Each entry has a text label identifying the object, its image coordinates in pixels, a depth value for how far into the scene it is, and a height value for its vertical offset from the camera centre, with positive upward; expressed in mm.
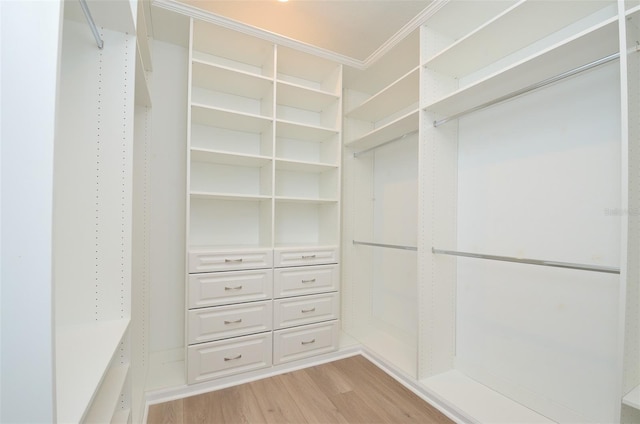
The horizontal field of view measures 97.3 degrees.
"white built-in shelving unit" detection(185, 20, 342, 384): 1859 +35
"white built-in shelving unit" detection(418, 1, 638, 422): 1287 +34
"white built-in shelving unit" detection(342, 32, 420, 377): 2305 +57
